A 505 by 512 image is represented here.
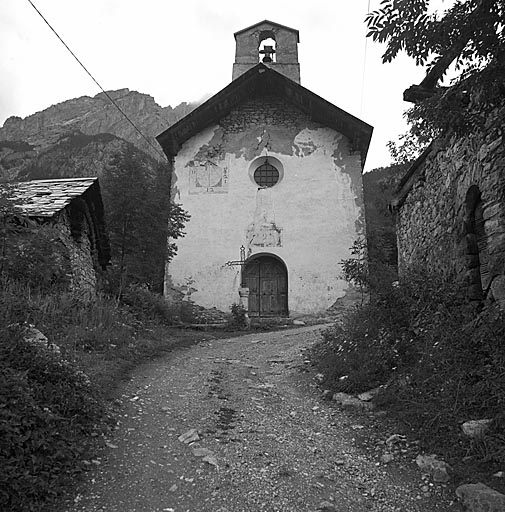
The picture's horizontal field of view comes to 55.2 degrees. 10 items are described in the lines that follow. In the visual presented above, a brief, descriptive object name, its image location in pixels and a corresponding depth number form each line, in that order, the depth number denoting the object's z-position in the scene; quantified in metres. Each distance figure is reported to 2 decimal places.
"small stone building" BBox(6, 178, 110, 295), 8.81
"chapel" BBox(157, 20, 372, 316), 14.42
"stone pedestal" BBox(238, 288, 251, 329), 14.20
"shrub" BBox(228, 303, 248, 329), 12.09
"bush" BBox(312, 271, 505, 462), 3.60
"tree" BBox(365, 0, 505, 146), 3.18
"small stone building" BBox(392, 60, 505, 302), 4.34
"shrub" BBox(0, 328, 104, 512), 2.65
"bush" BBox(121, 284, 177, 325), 10.45
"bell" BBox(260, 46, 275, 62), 18.06
